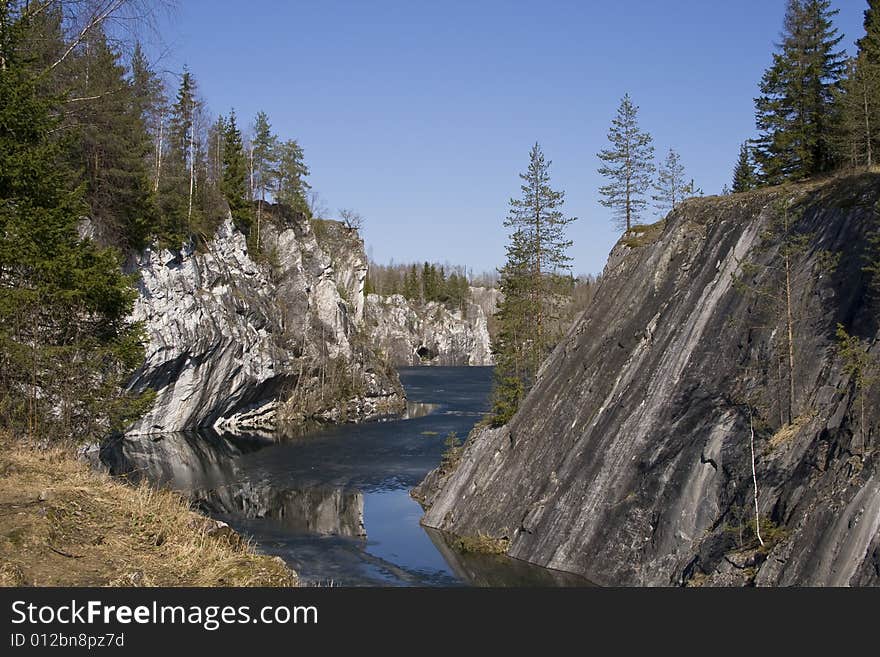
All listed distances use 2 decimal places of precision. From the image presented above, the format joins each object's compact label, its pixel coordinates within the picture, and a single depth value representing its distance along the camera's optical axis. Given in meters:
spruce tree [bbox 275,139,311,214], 76.19
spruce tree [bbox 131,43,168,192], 42.79
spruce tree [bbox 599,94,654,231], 38.09
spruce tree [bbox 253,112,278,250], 73.75
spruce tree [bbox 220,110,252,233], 59.53
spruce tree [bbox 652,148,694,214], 38.19
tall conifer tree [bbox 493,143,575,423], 36.22
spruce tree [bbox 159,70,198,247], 45.80
